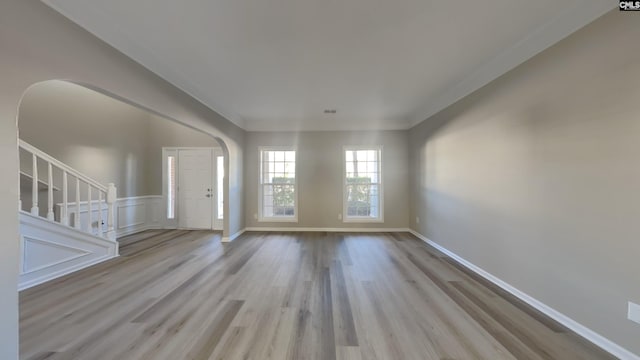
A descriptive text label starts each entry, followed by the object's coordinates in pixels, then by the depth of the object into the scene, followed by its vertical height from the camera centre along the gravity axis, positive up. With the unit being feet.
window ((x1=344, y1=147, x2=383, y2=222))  20.25 -0.29
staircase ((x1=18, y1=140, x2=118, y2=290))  9.82 -2.33
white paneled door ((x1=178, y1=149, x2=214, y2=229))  20.83 -0.80
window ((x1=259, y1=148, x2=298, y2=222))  20.43 -0.30
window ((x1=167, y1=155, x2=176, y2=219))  21.03 -0.65
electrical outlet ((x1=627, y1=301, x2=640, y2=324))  5.50 -2.90
